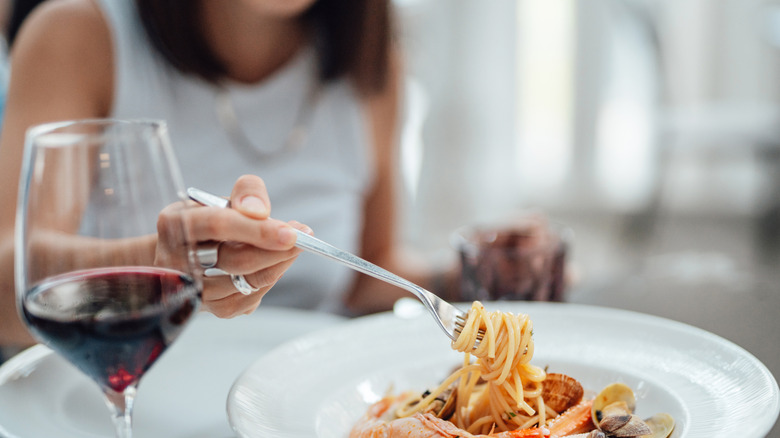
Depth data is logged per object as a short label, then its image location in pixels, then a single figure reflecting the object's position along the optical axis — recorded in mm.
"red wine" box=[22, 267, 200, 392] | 568
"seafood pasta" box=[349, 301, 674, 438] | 770
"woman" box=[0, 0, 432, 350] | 1548
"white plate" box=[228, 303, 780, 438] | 716
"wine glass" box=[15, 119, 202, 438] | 562
